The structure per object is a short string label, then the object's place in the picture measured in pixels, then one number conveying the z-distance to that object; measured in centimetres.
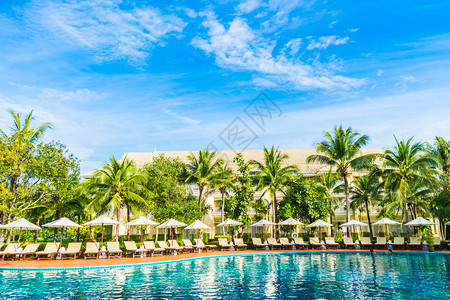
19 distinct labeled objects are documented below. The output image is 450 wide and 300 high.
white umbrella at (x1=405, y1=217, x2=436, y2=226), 2223
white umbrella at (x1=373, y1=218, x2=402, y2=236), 2387
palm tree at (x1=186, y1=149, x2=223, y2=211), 2987
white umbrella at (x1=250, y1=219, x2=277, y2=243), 2589
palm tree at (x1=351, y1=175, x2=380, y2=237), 3125
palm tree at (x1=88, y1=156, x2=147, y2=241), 2444
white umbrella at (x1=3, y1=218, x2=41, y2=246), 1883
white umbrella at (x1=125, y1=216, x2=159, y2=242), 2191
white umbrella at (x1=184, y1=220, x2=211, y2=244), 2308
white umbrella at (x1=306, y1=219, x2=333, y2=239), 2519
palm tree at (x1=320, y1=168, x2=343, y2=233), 3338
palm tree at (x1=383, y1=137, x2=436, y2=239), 2383
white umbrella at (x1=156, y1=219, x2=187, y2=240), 2290
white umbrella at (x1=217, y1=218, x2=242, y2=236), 2561
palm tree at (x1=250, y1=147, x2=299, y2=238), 2800
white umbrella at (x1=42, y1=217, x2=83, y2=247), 1944
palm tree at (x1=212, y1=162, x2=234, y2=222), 3011
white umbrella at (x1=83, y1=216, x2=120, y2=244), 2017
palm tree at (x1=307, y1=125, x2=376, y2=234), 2622
